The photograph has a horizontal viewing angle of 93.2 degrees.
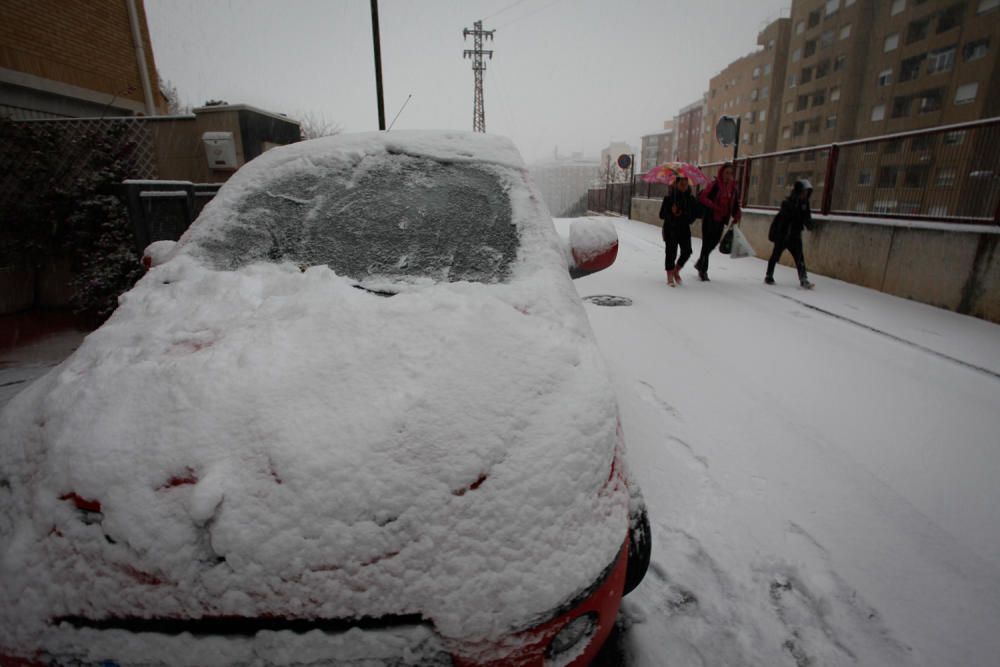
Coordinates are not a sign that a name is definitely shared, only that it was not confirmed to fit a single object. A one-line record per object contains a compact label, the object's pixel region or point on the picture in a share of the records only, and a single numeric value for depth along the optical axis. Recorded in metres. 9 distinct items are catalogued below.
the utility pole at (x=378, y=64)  10.16
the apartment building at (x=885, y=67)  33.06
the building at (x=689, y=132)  83.73
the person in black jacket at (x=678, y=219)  6.82
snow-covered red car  1.00
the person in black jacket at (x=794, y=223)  6.55
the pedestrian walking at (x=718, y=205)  7.04
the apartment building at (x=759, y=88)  54.00
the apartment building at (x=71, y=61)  7.26
